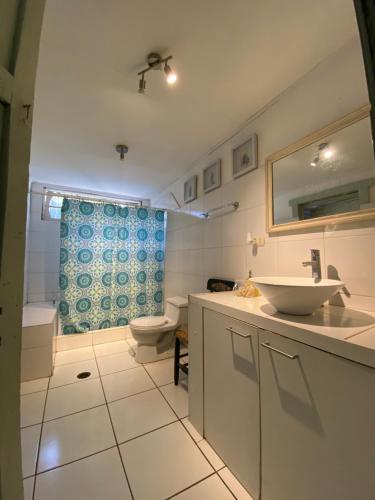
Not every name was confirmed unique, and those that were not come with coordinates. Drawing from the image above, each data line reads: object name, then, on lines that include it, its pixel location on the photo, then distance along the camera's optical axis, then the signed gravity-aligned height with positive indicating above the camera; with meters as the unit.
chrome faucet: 1.14 -0.01
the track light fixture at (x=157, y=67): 1.20 +1.14
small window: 3.03 +0.74
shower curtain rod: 2.53 +1.03
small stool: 1.83 -0.85
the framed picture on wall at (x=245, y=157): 1.64 +0.86
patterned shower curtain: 2.51 -0.05
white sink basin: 0.86 -0.14
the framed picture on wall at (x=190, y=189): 2.43 +0.85
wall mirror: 1.04 +0.49
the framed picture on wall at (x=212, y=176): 2.05 +0.86
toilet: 2.21 -0.75
